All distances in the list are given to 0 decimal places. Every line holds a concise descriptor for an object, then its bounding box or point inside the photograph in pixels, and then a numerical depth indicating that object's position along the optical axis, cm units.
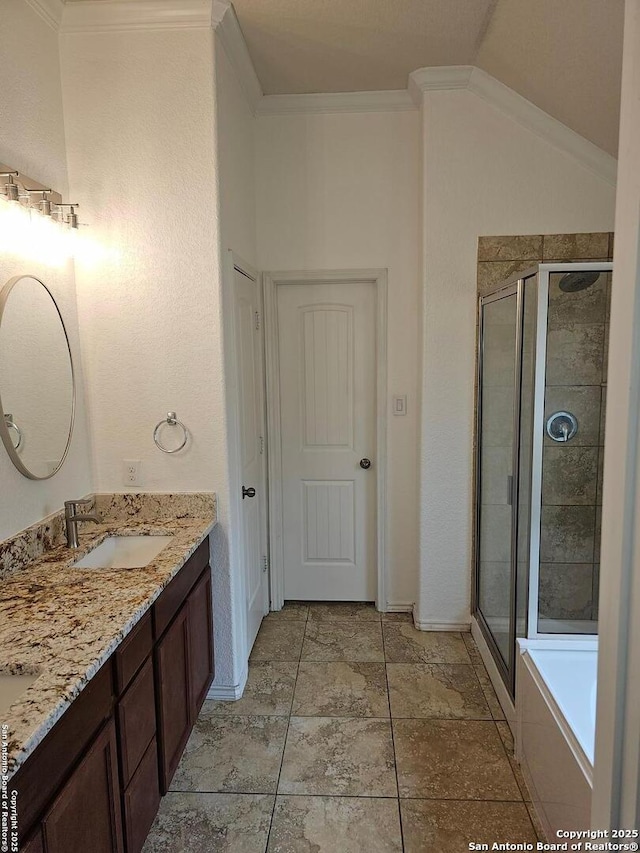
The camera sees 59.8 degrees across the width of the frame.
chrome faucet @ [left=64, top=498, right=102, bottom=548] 209
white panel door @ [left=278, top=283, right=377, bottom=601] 335
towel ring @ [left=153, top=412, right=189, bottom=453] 244
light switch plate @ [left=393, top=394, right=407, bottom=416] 328
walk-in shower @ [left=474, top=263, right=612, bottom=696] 218
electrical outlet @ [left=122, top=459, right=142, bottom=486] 248
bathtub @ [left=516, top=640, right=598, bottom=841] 160
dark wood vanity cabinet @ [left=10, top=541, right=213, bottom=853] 115
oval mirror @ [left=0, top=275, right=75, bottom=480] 189
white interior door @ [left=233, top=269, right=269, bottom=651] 278
